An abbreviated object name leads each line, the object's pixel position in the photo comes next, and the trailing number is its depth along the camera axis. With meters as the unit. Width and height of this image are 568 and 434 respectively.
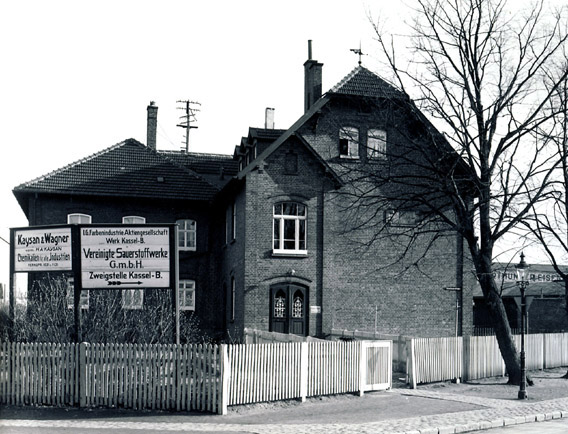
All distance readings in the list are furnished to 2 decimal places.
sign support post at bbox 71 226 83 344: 16.62
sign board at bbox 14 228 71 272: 16.88
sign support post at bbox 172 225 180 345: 16.45
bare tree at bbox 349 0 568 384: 21.66
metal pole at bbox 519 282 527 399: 19.22
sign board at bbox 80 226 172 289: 16.69
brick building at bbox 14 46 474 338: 30.06
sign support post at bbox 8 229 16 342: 20.00
